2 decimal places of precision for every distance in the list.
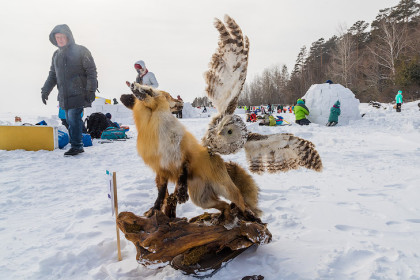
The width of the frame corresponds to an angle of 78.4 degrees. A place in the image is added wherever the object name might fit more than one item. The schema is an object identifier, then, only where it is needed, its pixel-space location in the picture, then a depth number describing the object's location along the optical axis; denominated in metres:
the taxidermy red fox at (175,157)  1.42
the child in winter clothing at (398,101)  13.94
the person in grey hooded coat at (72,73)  4.23
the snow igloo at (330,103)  12.24
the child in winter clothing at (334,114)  10.96
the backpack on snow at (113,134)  7.21
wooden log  1.29
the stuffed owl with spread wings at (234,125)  1.43
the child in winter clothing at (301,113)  11.25
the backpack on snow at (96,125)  7.80
